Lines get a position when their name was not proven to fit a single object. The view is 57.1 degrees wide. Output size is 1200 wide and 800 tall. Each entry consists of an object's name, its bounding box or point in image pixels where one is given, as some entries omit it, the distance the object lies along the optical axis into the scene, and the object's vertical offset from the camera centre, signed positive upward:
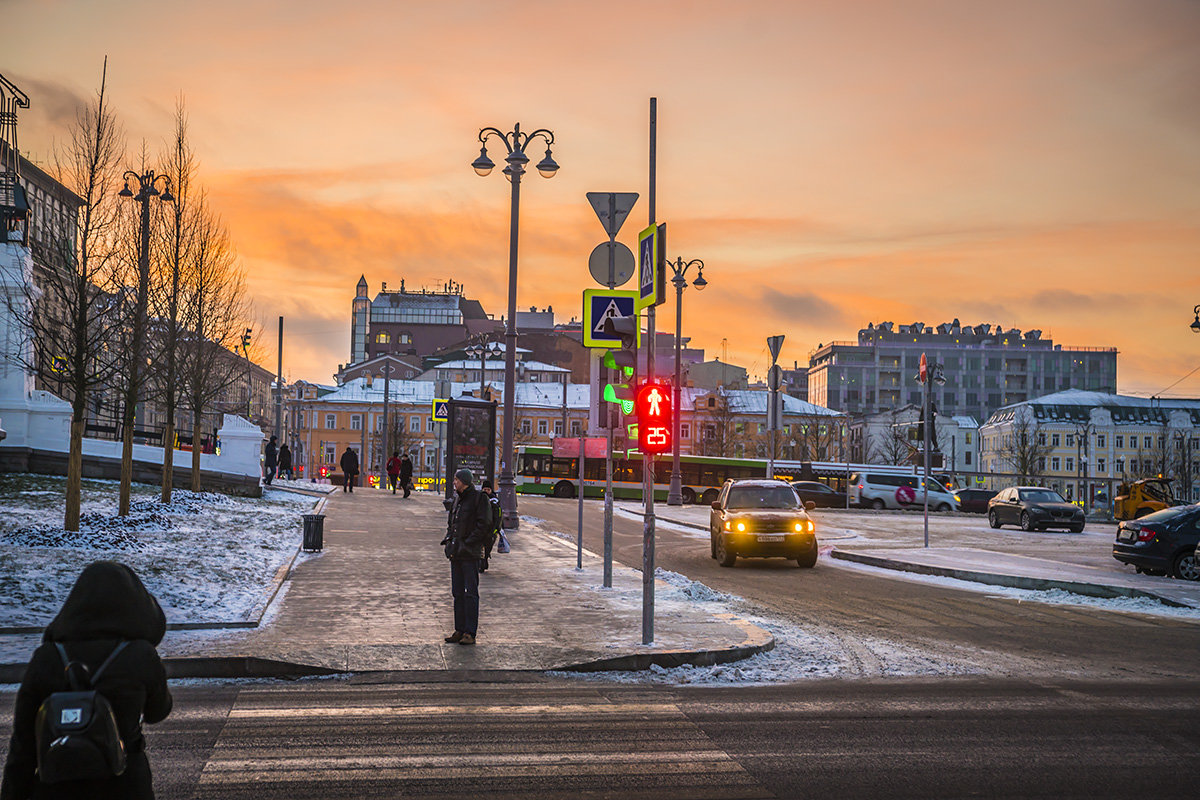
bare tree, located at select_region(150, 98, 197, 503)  27.34 +4.35
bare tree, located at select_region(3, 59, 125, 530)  18.73 +2.92
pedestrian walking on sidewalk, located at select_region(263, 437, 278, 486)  44.41 -0.56
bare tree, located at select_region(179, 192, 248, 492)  29.48 +3.58
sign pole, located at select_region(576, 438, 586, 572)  19.03 -1.77
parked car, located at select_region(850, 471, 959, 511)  61.03 -1.68
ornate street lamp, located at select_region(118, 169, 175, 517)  21.41 +2.24
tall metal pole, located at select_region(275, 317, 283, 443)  48.09 +2.44
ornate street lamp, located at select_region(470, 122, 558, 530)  25.19 +4.38
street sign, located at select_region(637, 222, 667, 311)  11.31 +2.00
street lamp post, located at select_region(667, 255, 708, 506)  43.41 +5.85
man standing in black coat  11.23 -0.99
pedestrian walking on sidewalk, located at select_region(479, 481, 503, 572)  11.86 -0.81
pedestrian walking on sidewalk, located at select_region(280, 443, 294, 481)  51.31 -0.78
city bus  62.22 -1.05
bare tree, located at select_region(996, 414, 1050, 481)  107.50 +2.27
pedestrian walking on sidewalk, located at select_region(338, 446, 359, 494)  43.99 -0.72
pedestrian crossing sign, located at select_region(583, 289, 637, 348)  13.09 +1.74
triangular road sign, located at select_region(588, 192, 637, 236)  15.54 +3.49
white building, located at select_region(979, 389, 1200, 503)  120.06 +4.03
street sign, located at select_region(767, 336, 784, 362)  31.19 +3.27
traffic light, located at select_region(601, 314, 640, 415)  12.05 +1.13
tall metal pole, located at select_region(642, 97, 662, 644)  10.95 -1.03
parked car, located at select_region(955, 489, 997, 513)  61.72 -2.06
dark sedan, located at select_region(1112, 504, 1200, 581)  20.42 -1.40
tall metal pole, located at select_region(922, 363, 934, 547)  27.31 +0.74
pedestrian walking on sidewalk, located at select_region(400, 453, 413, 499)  43.12 -0.96
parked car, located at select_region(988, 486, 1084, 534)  39.19 -1.63
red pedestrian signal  11.18 +0.39
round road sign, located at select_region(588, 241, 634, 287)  14.91 +2.61
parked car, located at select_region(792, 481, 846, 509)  60.69 -1.86
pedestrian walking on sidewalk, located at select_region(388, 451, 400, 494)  46.50 -0.72
